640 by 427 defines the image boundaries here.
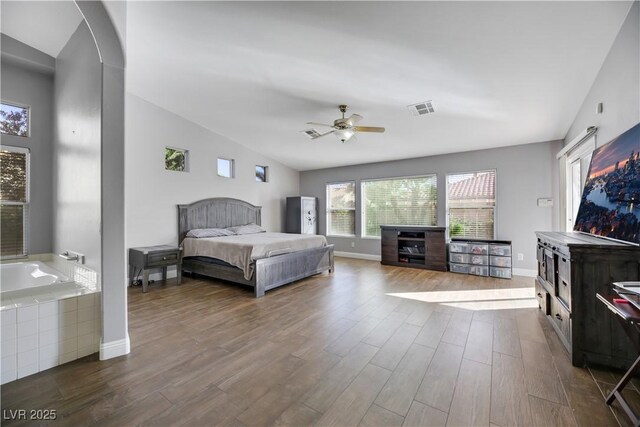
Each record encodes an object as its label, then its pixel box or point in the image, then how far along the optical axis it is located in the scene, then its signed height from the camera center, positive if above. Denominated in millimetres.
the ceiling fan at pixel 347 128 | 3709 +1231
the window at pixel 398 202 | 6105 +288
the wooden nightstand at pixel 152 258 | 4141 -697
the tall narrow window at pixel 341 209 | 7305 +154
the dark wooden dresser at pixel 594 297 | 1979 -652
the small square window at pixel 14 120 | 3549 +1284
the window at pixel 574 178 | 3635 +532
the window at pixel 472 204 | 5387 +206
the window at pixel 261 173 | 6906 +1084
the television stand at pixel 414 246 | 5512 -699
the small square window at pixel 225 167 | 5984 +1073
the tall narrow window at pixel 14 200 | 3488 +201
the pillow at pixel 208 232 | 5070 -342
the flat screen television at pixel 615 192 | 2066 +195
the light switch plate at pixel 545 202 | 4801 +213
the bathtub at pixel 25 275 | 3129 -708
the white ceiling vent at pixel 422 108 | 3771 +1537
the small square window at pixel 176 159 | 5090 +1079
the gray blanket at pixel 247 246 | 3961 -519
